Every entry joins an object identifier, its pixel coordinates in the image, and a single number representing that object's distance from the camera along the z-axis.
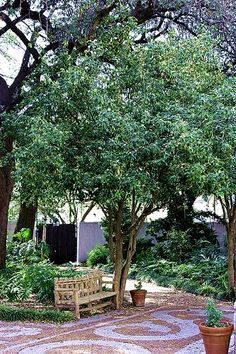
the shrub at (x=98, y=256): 18.45
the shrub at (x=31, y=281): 10.02
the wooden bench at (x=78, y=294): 9.18
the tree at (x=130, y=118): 8.23
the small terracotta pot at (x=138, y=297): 10.37
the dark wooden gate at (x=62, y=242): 20.53
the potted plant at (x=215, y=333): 6.02
